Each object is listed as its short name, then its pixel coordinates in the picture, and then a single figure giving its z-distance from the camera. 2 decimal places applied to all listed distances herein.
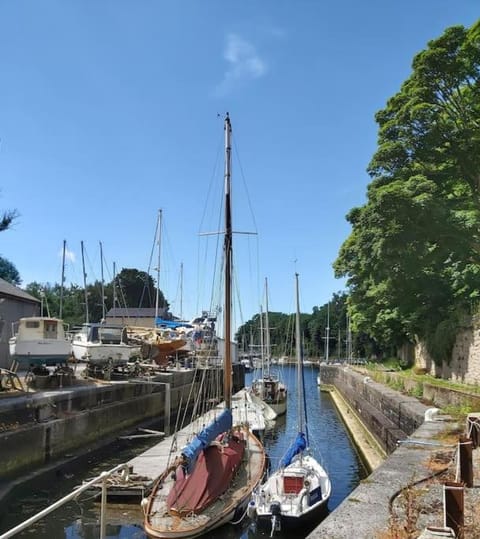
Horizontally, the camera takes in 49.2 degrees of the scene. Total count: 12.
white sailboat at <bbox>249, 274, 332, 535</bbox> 11.19
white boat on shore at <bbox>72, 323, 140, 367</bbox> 25.56
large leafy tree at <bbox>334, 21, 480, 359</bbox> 21.50
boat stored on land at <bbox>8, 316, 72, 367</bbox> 20.73
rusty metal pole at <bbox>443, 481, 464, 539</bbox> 5.30
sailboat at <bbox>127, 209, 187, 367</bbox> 34.28
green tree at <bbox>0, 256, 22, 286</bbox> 64.56
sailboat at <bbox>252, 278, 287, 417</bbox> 30.18
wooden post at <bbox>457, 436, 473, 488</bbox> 7.46
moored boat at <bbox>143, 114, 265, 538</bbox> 10.23
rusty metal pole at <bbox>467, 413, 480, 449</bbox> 9.93
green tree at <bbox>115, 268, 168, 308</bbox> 89.38
